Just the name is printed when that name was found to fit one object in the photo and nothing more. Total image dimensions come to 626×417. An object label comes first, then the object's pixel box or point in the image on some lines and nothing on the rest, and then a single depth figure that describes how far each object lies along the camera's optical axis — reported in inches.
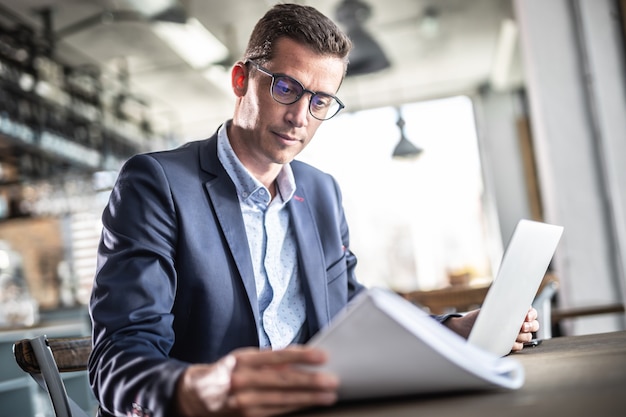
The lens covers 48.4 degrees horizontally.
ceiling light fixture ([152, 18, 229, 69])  271.9
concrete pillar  149.4
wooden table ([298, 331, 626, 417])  27.0
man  31.8
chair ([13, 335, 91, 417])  49.2
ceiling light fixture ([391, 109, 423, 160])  268.4
